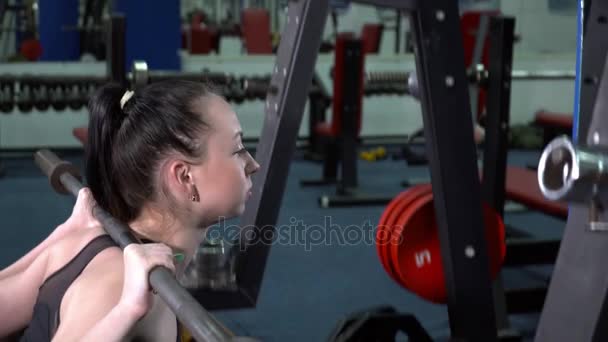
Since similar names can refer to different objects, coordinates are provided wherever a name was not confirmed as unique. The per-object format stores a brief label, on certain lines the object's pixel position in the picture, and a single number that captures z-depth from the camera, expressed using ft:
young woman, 3.15
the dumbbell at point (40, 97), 12.48
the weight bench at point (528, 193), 7.36
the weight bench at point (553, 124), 13.65
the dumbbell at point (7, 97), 12.26
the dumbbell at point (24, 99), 12.33
